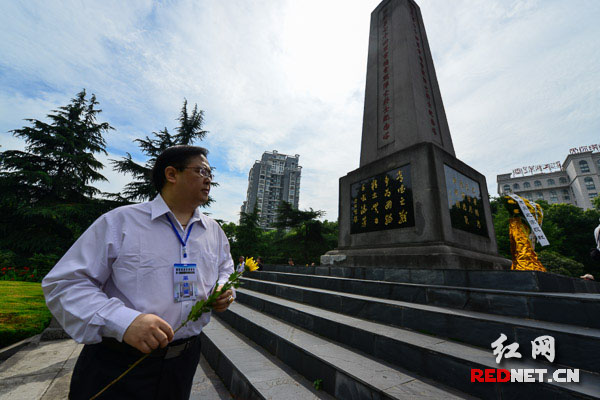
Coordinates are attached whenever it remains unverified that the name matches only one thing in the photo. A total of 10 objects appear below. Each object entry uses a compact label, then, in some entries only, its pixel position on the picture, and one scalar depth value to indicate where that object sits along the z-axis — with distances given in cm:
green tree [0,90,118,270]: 1424
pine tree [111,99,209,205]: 1489
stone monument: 502
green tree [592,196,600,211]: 3011
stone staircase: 172
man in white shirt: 93
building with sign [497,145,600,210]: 5200
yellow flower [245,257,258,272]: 163
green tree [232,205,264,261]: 2486
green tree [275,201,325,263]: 2084
